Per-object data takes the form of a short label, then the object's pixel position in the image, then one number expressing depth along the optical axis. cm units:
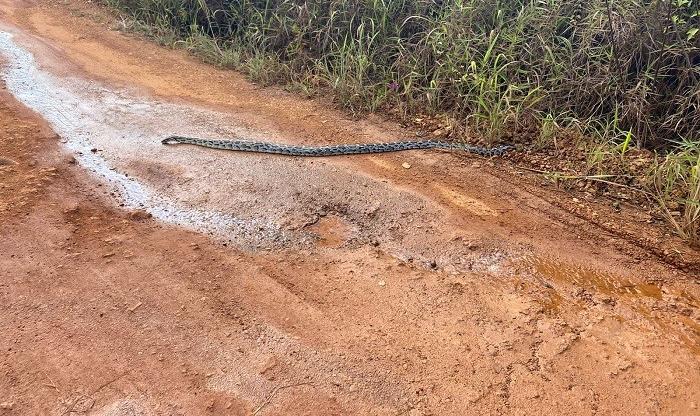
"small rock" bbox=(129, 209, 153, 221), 385
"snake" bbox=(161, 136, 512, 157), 483
